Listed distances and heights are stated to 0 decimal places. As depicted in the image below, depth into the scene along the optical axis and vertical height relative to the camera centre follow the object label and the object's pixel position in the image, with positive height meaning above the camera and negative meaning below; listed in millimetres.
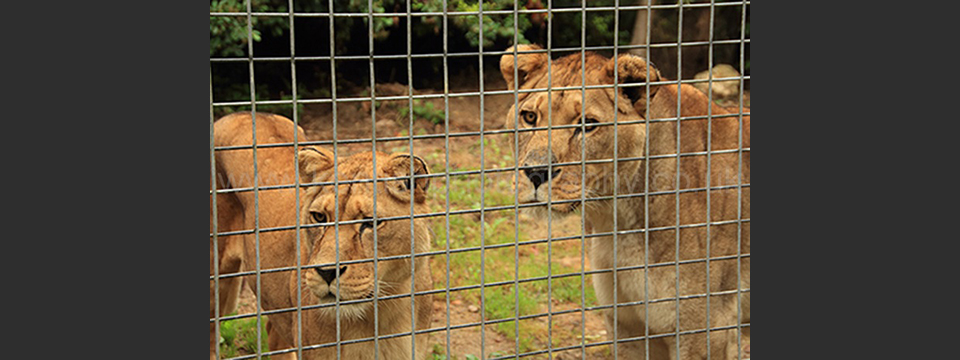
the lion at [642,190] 4473 -175
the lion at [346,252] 4156 -432
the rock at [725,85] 10492 +711
